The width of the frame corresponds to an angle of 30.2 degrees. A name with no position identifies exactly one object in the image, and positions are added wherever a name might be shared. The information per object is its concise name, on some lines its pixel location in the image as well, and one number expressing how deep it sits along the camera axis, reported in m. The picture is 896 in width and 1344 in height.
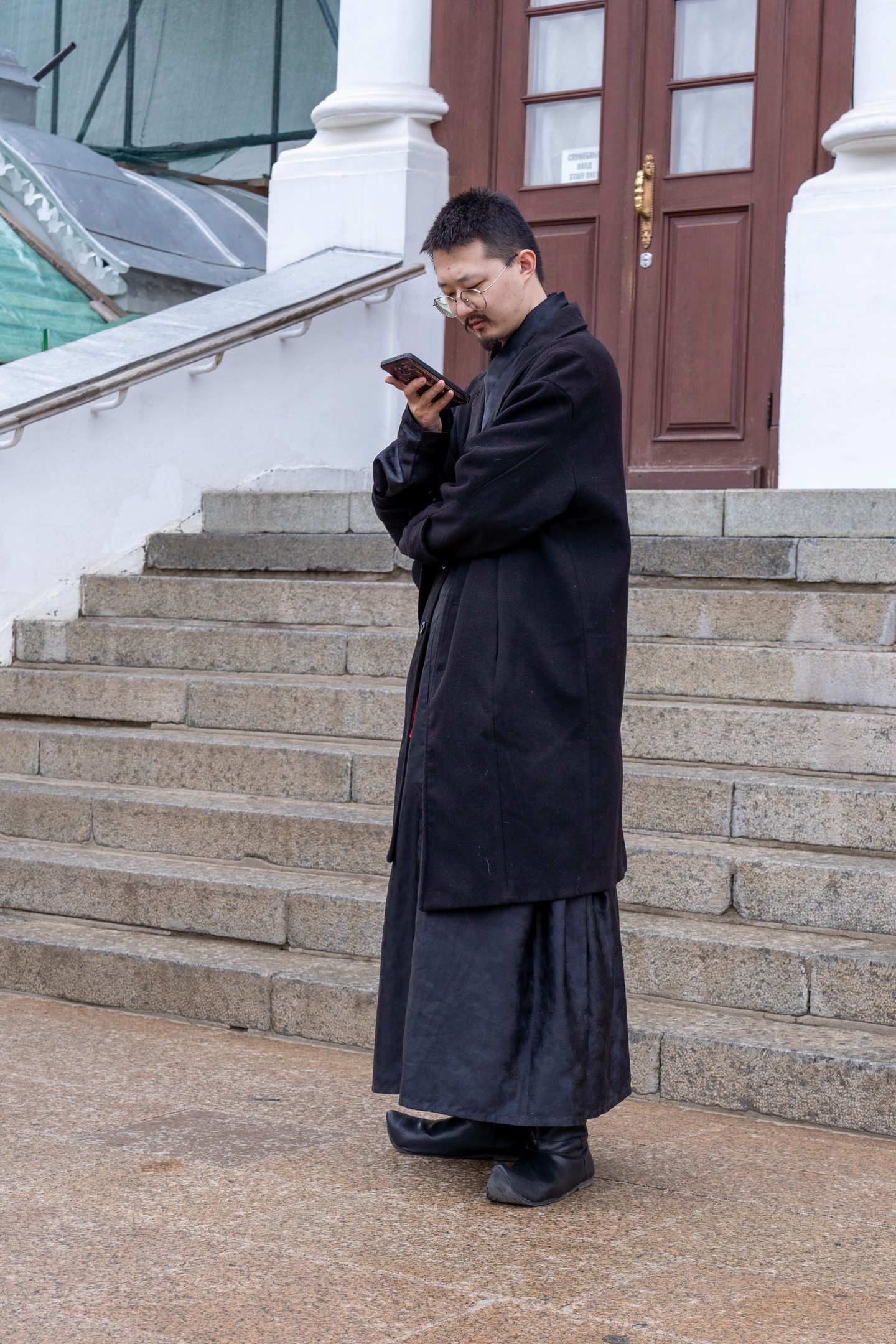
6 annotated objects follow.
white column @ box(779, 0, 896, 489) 6.52
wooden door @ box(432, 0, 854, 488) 7.10
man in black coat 3.07
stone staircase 3.96
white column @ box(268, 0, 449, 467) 7.84
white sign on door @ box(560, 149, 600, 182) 7.66
